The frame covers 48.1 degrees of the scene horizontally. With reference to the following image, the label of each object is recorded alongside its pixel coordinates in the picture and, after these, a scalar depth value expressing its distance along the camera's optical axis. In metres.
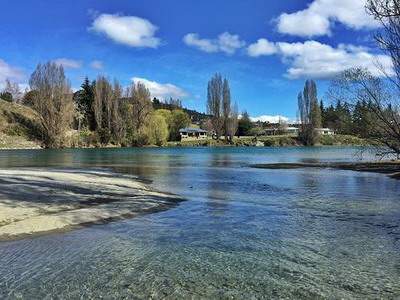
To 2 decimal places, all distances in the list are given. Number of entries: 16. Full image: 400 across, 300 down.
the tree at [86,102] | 148.38
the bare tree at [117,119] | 142.62
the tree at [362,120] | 39.00
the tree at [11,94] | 175.23
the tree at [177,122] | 172.88
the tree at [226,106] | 156.88
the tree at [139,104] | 145.75
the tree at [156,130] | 146.25
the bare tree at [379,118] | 35.38
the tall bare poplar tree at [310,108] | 155.62
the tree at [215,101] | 156.50
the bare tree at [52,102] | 129.50
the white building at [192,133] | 180.25
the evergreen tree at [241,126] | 199.38
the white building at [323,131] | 163.00
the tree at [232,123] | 159.38
